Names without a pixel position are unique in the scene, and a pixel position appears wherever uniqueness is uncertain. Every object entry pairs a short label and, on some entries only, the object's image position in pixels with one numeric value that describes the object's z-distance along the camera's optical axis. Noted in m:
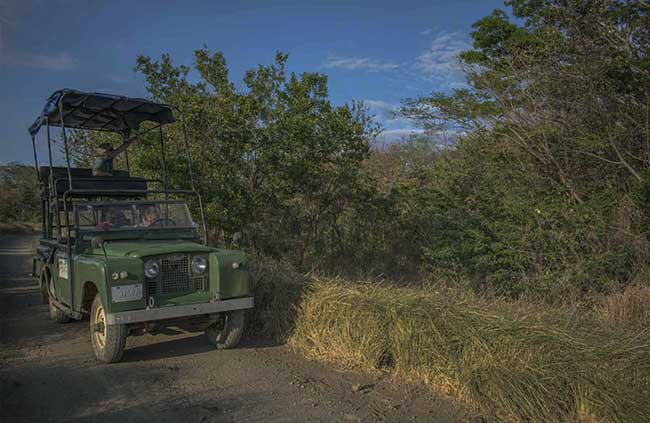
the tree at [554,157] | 9.49
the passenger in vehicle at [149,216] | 7.58
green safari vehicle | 5.86
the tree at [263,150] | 10.92
